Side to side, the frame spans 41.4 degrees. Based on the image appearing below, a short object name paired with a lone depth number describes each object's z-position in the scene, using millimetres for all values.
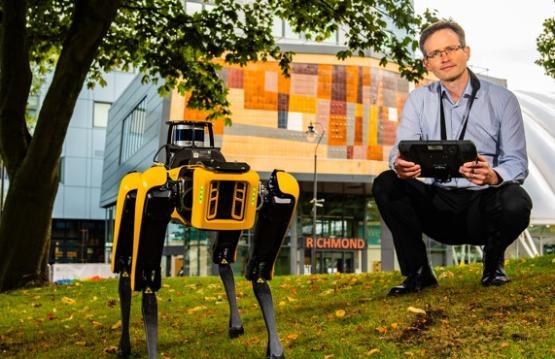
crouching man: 4969
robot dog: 4316
